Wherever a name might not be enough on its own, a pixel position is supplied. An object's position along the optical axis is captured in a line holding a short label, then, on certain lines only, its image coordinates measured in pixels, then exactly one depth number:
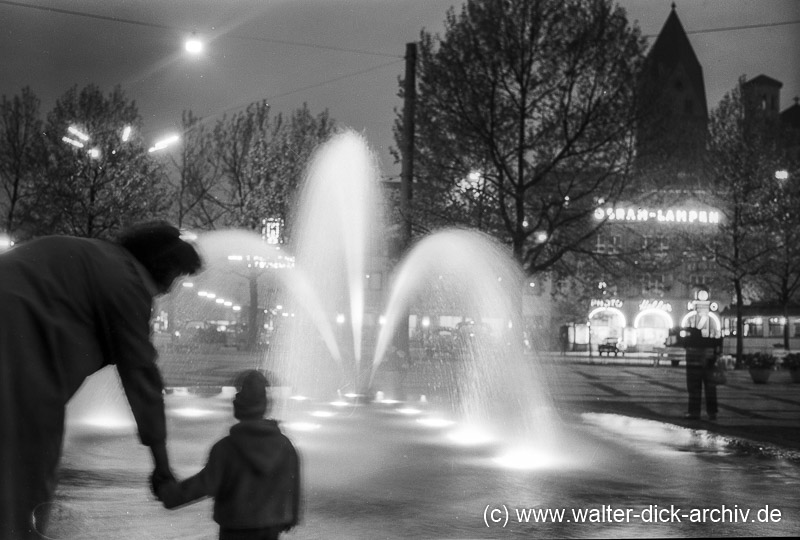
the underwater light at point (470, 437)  13.13
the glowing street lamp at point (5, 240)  34.75
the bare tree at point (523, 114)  30.66
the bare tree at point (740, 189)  48.66
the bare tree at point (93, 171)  34.44
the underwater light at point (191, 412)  15.24
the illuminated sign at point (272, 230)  45.12
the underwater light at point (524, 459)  10.91
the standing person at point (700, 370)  17.77
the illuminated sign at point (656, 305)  88.97
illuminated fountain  7.34
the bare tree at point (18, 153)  39.75
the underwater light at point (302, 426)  13.84
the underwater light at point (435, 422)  15.24
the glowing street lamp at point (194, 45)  20.52
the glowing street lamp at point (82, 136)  34.12
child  3.89
